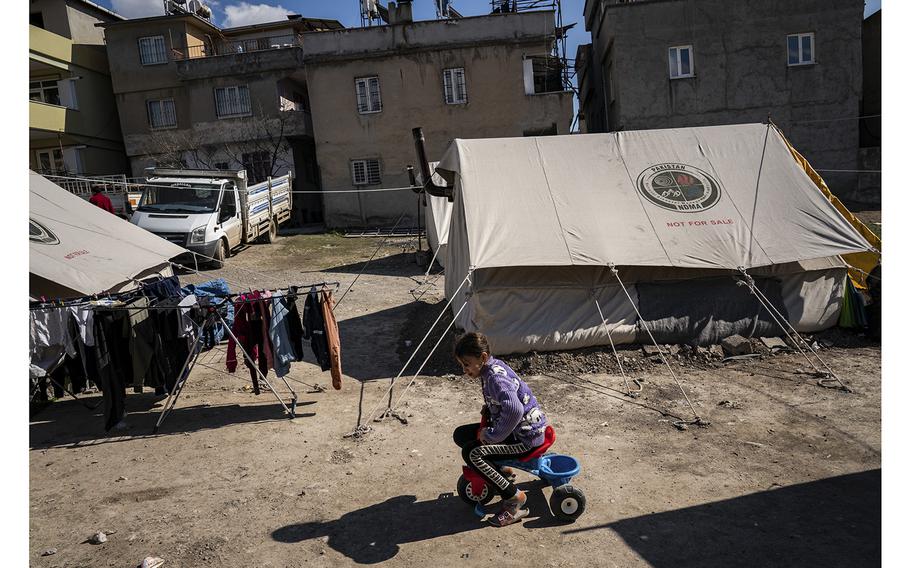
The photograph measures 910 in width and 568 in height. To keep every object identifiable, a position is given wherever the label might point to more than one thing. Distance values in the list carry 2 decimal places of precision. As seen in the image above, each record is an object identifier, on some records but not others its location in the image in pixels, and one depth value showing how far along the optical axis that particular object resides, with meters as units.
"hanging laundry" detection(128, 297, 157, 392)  6.11
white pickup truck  14.72
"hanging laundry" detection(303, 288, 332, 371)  6.53
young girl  4.00
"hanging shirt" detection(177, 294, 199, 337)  6.22
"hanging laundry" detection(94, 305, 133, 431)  6.04
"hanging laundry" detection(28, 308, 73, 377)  6.03
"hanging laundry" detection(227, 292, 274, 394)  6.35
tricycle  4.16
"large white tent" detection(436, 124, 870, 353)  7.68
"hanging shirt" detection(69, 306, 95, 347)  5.93
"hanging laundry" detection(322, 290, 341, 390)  6.50
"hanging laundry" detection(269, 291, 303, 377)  6.36
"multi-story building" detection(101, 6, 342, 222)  24.38
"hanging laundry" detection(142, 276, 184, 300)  8.10
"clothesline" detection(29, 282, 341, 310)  6.18
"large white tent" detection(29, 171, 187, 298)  7.39
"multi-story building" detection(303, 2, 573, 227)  22.58
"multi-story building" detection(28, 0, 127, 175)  23.16
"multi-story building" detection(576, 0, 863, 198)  19.23
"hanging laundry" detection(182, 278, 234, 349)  6.41
